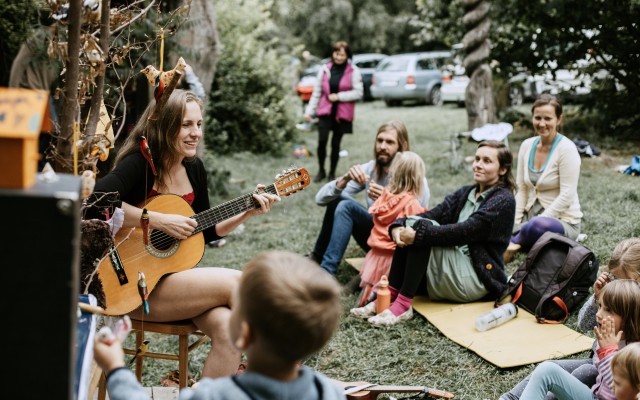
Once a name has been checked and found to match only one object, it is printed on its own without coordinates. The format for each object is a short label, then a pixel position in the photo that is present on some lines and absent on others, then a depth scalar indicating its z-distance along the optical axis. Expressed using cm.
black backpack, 445
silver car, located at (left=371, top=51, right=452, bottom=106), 1861
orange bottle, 470
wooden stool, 303
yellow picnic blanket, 399
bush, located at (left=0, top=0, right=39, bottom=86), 601
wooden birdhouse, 148
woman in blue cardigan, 457
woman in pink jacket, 898
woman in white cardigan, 523
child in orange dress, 496
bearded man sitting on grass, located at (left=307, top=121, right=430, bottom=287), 524
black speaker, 147
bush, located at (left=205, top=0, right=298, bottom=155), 1163
